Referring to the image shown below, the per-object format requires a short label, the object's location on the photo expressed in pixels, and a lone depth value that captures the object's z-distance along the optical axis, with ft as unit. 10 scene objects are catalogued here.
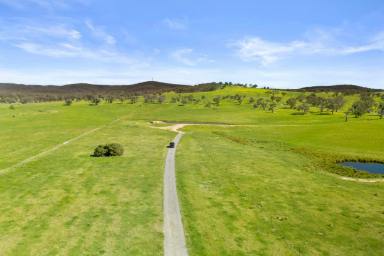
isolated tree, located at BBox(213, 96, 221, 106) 578.08
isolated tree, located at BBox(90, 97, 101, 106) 604.08
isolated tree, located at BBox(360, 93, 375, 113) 468.18
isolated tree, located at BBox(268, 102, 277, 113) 486.71
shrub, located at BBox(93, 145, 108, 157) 180.04
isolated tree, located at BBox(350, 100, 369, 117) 435.94
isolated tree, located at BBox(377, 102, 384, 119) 400.78
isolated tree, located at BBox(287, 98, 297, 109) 550.61
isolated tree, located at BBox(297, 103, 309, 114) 477.49
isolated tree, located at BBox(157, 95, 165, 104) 633.00
